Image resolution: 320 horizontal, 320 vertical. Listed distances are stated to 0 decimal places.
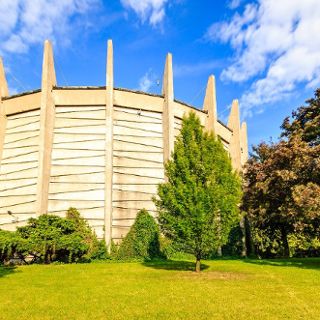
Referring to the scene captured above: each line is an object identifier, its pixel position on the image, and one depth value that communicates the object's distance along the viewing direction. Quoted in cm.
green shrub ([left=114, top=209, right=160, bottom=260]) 2839
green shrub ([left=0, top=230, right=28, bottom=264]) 2352
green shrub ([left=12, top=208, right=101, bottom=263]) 2442
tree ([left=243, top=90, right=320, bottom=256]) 2005
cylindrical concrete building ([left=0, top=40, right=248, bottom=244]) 3097
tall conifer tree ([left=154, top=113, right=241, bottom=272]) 1777
